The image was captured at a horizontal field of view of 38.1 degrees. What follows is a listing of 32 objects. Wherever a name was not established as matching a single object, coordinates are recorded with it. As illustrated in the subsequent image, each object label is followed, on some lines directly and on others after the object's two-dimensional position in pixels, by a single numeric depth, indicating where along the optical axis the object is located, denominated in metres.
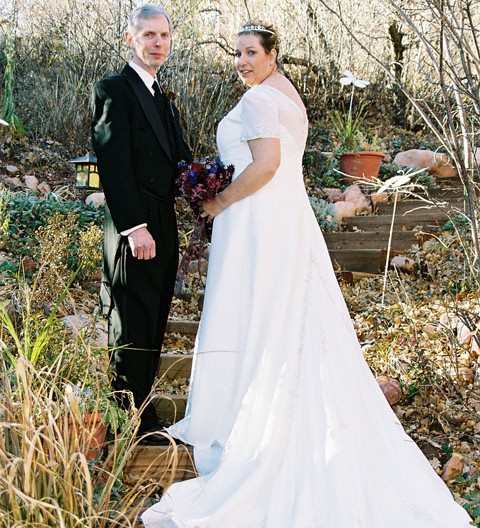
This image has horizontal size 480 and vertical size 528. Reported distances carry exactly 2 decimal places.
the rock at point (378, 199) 7.48
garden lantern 4.72
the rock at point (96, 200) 6.61
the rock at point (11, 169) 7.51
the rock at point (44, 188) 7.13
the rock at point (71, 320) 4.17
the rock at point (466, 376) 3.84
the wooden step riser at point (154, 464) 3.08
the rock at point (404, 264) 5.88
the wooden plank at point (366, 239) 6.49
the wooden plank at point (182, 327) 4.84
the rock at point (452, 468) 3.24
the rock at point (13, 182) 7.12
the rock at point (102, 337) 4.21
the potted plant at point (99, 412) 2.74
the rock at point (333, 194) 7.68
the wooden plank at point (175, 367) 4.27
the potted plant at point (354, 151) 8.18
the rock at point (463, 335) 4.13
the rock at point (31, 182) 7.16
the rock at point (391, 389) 3.87
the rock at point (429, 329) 4.42
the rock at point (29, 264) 5.22
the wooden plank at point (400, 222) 6.66
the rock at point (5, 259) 5.24
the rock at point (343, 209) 7.21
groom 3.05
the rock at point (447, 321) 4.39
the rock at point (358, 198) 7.41
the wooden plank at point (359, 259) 6.20
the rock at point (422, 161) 8.46
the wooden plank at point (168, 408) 3.78
